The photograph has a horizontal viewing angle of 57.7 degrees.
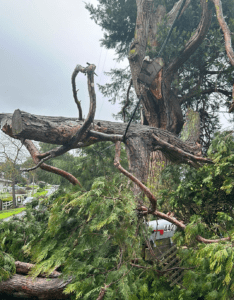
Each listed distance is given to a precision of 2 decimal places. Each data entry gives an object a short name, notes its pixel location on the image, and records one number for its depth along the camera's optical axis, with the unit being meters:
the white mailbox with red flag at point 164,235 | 3.76
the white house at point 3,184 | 23.97
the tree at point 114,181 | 1.74
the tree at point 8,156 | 16.41
